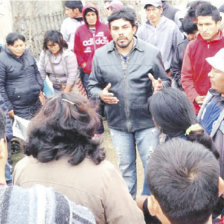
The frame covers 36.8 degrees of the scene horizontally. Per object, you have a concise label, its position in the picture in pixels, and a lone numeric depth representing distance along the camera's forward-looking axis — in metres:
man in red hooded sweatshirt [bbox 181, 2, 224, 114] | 3.46
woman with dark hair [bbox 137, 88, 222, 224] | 2.11
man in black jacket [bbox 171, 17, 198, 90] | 4.02
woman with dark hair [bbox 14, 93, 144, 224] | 1.74
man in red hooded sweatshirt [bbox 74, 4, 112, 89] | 4.99
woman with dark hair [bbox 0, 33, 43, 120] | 4.33
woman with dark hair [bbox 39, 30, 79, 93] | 4.74
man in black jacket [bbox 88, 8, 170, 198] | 3.15
